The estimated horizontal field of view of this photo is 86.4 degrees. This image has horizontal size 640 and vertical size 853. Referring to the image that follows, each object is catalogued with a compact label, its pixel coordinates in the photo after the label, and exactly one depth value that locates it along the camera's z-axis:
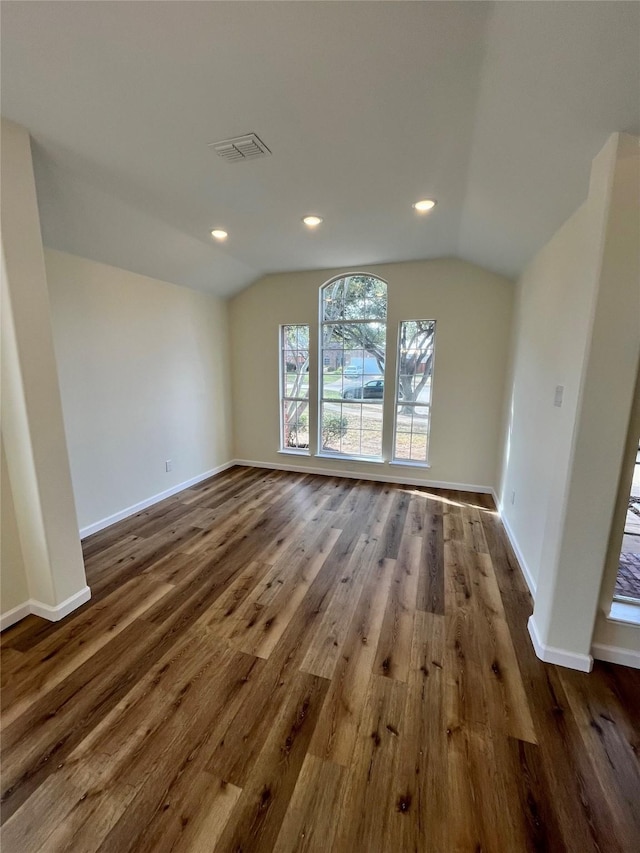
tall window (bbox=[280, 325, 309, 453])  4.64
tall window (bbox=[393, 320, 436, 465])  4.08
